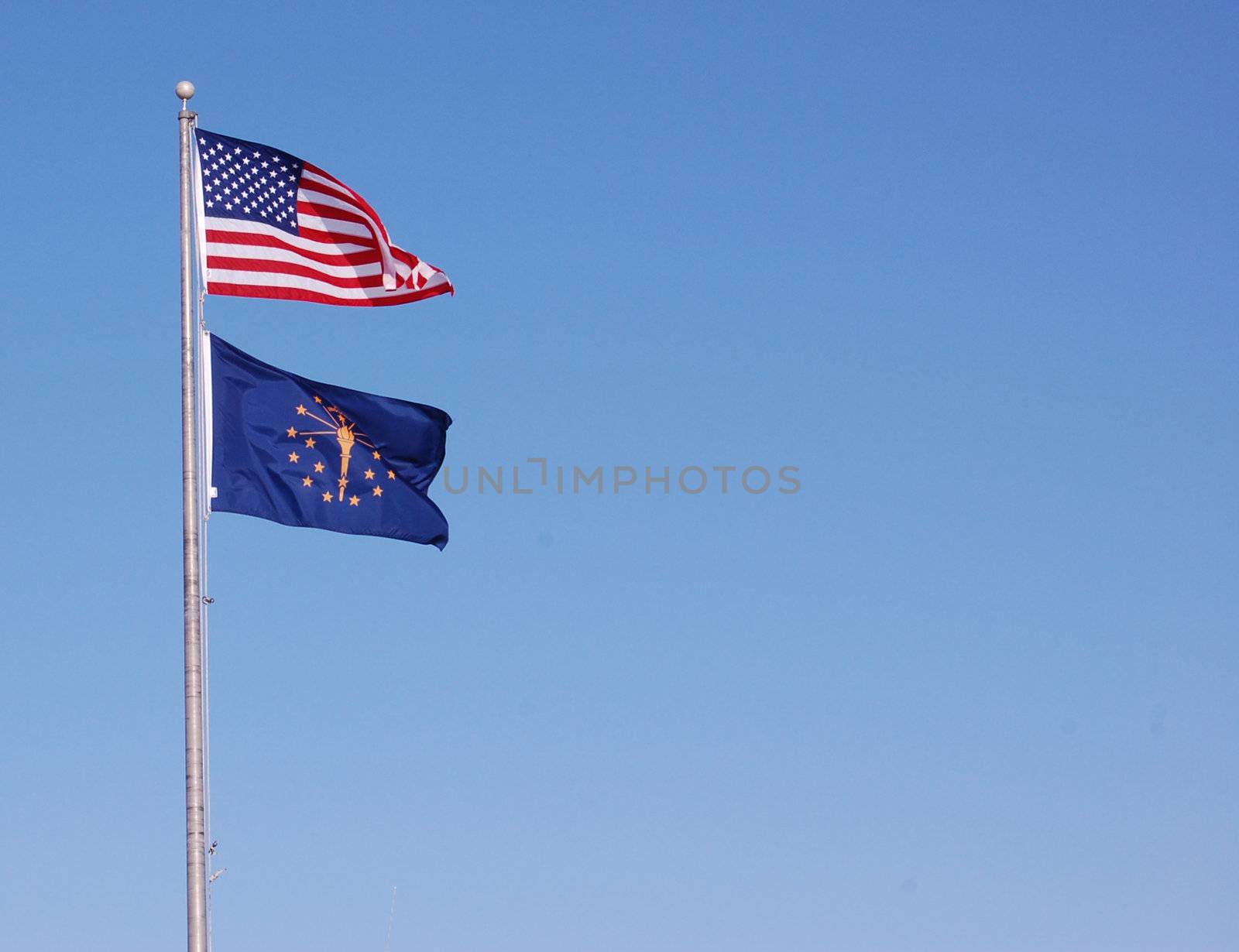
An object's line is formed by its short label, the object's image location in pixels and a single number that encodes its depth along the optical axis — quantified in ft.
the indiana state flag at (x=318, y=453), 81.61
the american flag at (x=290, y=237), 83.15
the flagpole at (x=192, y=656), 74.49
